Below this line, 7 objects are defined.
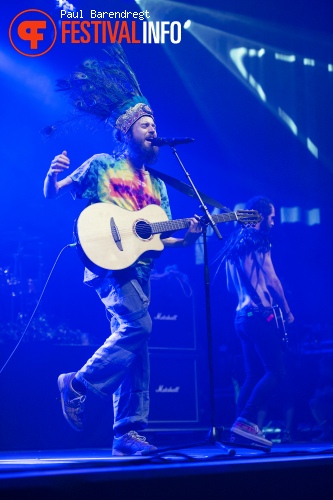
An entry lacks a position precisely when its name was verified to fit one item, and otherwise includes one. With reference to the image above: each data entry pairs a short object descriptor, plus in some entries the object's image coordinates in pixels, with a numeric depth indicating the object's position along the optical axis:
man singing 3.79
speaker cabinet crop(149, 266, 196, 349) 5.15
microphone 3.70
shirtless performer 4.64
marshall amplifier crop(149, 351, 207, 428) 4.91
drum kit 5.16
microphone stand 3.10
